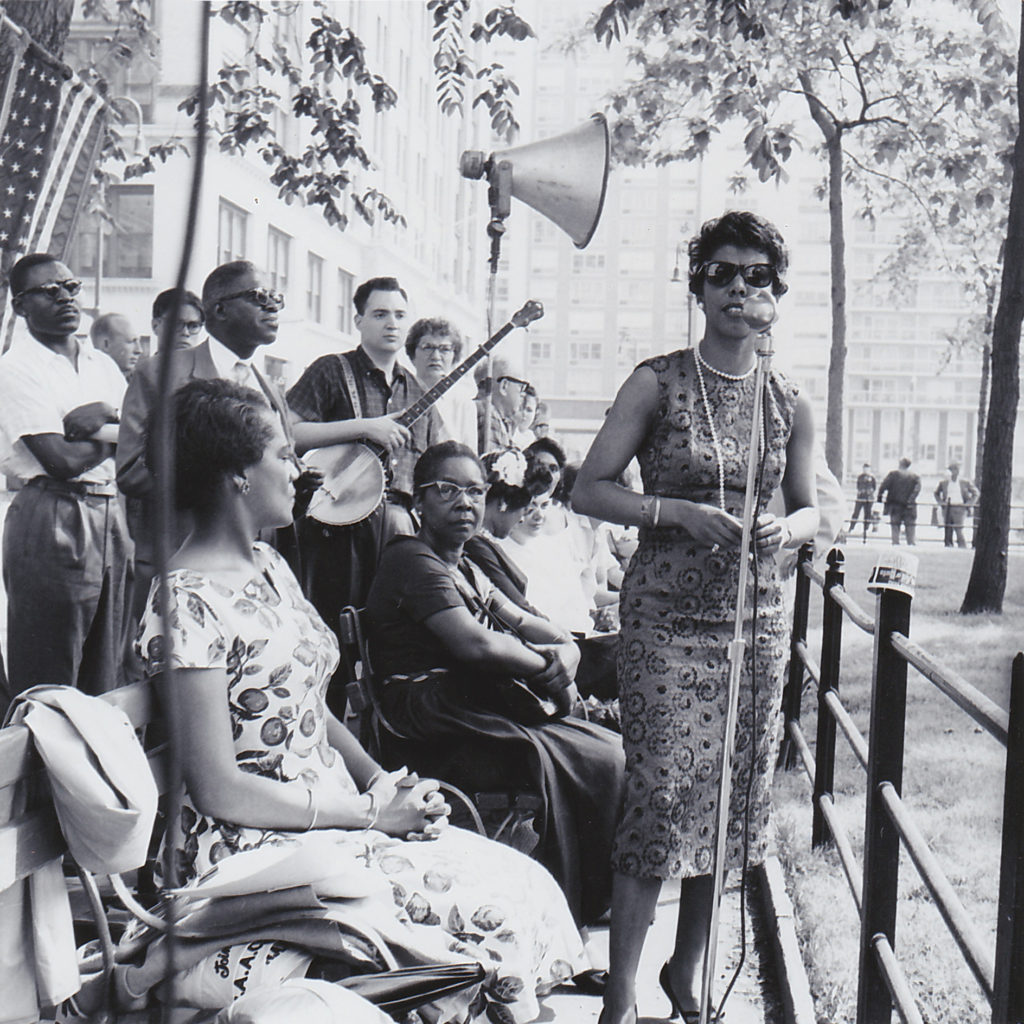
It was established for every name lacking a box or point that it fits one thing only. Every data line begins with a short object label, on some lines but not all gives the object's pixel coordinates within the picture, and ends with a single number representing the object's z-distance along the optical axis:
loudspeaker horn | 5.39
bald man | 5.26
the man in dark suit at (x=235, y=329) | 4.20
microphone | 2.75
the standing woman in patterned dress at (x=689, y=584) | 2.90
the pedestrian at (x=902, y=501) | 27.94
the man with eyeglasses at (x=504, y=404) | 7.14
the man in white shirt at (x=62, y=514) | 3.67
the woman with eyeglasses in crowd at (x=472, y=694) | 3.60
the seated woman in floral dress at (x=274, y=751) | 2.28
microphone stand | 2.40
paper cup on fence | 2.63
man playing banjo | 5.01
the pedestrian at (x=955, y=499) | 28.05
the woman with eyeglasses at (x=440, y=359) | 5.74
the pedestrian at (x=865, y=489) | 32.72
